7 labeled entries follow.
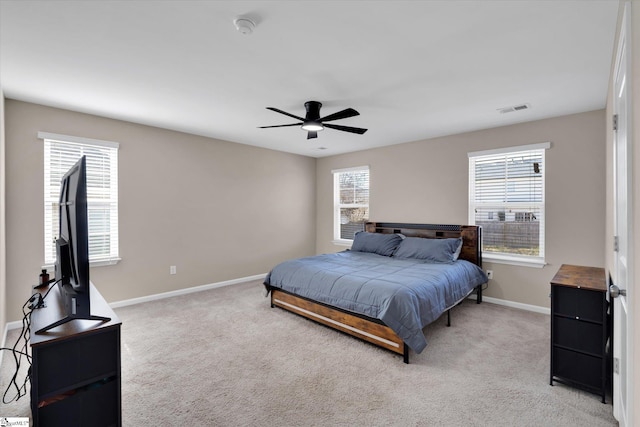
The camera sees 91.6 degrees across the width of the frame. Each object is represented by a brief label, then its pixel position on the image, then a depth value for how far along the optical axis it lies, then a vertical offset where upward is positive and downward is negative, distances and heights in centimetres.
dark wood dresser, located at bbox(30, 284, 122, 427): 140 -76
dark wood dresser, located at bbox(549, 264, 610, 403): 212 -85
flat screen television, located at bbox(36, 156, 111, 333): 153 -22
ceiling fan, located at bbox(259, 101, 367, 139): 317 +92
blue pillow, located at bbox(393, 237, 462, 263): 418 -53
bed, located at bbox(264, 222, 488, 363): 277 -74
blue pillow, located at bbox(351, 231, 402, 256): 478 -49
